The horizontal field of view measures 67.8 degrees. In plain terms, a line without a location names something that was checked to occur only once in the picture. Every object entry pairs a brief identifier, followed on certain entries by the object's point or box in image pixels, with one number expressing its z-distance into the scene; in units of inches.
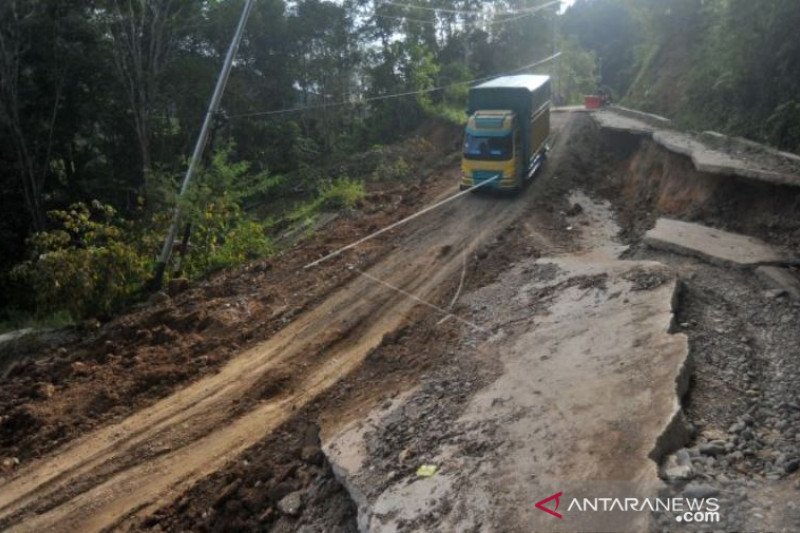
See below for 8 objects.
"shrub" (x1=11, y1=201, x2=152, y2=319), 470.0
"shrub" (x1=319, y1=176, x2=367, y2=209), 760.3
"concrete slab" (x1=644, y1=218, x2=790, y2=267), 422.0
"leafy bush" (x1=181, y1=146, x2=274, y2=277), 553.3
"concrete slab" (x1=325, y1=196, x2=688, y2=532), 224.4
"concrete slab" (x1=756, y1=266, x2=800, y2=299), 368.8
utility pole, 525.0
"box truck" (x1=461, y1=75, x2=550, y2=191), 656.4
